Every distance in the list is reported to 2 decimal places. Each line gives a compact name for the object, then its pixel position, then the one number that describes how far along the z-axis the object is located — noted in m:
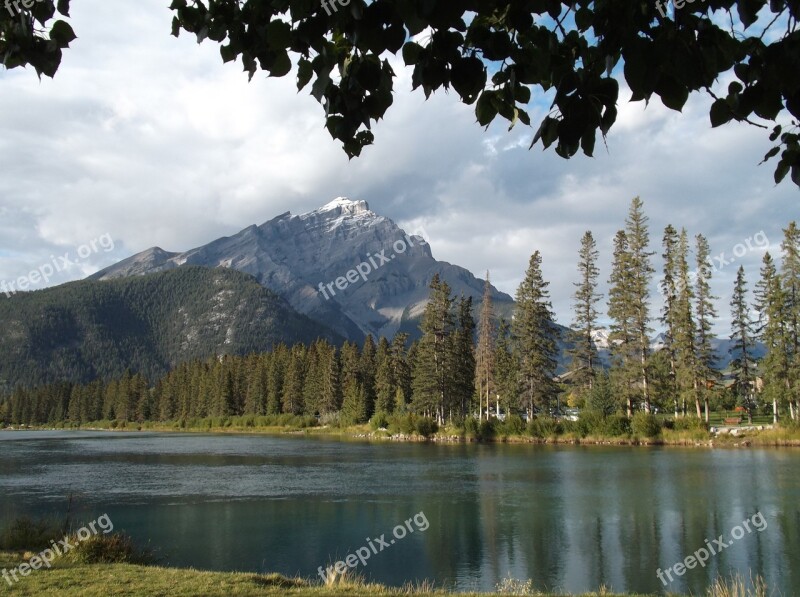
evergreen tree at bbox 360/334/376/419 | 89.19
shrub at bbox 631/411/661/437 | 47.53
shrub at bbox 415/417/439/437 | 62.19
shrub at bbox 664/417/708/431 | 45.84
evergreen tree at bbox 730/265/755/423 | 60.50
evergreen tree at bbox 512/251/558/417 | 62.47
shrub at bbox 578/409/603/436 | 50.72
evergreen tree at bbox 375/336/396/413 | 81.19
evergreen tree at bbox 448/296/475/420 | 70.62
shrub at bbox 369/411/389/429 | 69.81
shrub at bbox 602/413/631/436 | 49.53
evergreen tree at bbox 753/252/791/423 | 50.54
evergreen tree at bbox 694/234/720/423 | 55.72
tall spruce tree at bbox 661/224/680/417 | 57.22
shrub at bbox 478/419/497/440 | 57.22
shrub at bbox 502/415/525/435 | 55.49
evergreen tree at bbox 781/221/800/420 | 50.48
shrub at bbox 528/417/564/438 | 53.28
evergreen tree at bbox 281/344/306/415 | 102.65
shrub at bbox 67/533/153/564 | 13.13
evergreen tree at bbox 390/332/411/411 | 82.61
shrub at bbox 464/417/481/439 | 58.09
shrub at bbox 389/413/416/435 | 63.34
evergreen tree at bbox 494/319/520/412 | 73.31
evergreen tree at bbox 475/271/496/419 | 66.94
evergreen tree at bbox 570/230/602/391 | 63.09
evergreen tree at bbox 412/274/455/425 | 69.56
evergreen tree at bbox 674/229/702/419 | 54.31
